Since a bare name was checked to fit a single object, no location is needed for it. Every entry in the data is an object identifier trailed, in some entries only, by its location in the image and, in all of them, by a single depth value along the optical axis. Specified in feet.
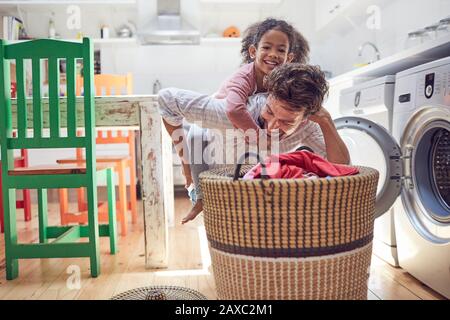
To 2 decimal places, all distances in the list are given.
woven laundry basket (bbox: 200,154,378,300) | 3.02
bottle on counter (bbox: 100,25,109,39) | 13.50
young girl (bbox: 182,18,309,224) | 4.33
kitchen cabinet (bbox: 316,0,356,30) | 10.32
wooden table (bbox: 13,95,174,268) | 5.72
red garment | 3.45
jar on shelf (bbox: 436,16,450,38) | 6.38
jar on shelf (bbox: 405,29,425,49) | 8.46
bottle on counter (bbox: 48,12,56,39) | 13.53
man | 3.83
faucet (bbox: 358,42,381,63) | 9.64
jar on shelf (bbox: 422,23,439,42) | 6.51
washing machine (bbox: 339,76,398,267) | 5.18
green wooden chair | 5.23
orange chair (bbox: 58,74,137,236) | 7.81
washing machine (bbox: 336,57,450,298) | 4.41
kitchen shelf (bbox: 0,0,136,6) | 12.62
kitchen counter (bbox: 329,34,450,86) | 4.58
